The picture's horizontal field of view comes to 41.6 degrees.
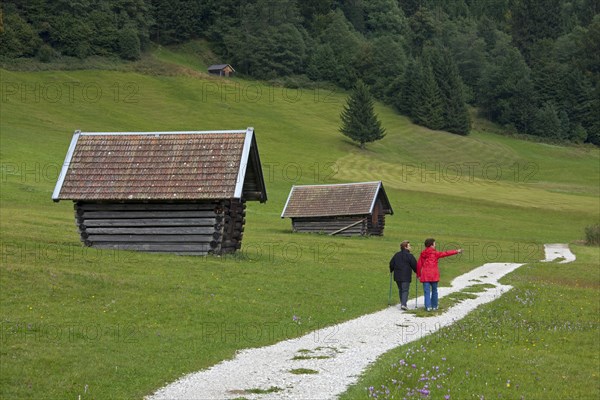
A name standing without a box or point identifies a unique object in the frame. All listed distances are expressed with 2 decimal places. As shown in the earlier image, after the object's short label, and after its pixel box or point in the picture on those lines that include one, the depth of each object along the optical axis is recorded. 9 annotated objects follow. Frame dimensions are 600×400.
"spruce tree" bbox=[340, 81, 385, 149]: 120.62
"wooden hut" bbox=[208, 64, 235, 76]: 162.38
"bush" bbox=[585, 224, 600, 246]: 62.19
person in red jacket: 23.81
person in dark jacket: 24.61
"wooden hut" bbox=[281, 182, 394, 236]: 59.22
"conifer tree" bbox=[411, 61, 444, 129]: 148.38
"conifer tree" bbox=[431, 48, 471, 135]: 147.88
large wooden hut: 31.58
